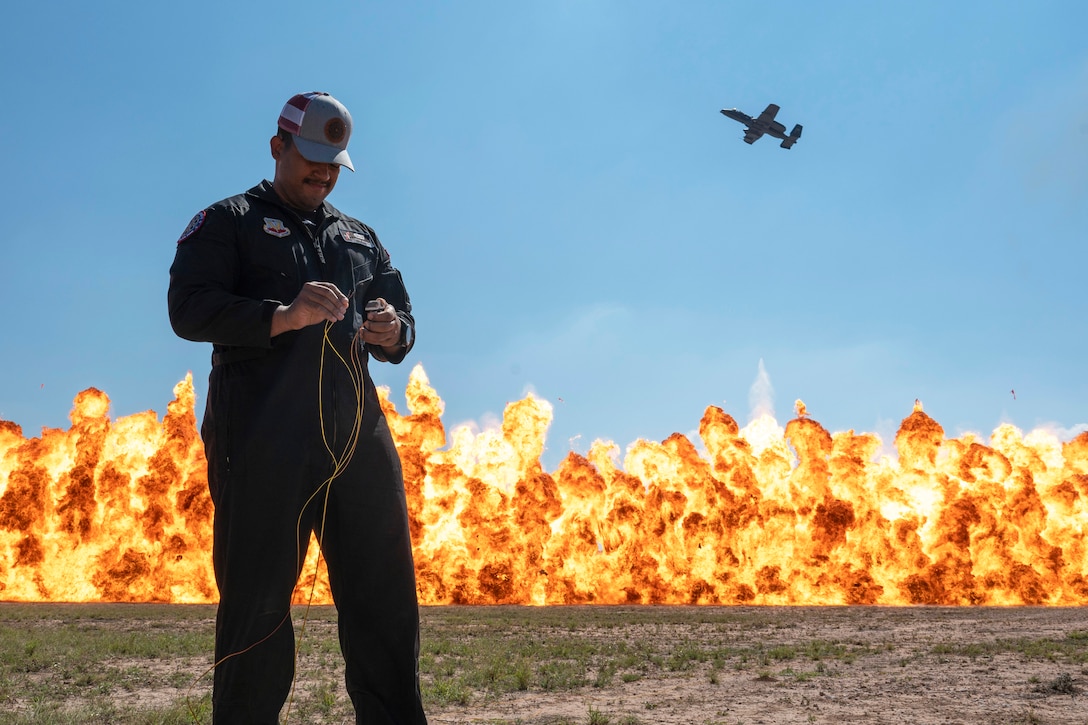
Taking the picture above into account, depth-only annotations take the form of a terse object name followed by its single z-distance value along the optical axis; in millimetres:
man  3066
